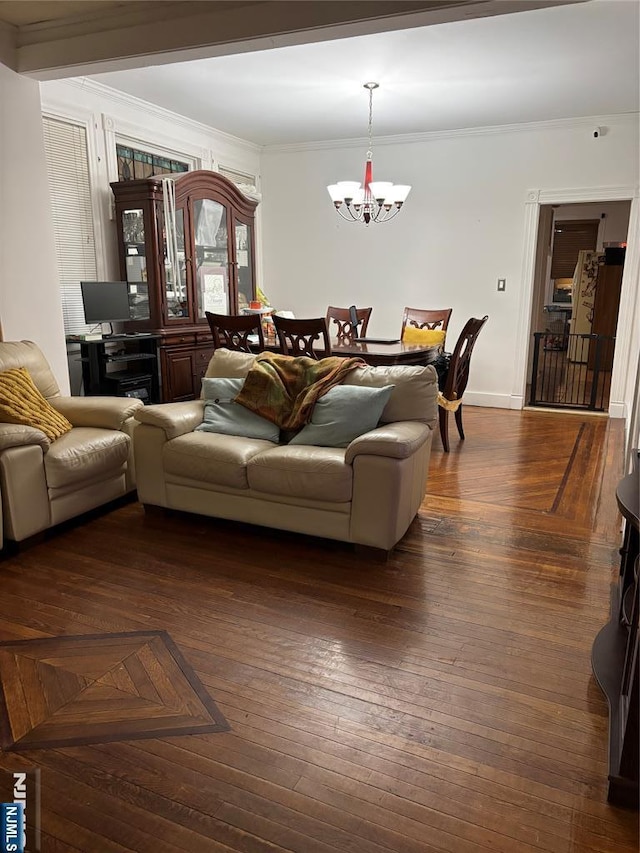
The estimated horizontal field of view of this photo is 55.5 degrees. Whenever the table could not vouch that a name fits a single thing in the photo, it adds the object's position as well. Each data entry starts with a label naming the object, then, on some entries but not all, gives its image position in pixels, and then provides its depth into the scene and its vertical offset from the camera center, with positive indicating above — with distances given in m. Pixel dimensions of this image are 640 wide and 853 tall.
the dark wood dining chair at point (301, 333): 4.05 -0.34
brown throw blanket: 3.39 -0.58
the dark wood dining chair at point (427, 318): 5.64 -0.33
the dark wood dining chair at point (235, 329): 4.22 -0.32
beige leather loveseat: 2.85 -0.92
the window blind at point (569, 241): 11.03 +0.74
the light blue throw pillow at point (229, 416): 3.42 -0.75
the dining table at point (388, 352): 4.34 -0.50
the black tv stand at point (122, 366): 4.68 -0.69
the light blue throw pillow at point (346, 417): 3.17 -0.69
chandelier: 4.84 +0.69
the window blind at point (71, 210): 4.63 +0.55
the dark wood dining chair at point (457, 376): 4.54 -0.73
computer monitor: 4.63 -0.15
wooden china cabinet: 5.10 +0.17
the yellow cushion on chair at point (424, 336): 5.39 -0.47
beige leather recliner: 2.93 -0.90
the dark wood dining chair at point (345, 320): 5.77 -0.37
